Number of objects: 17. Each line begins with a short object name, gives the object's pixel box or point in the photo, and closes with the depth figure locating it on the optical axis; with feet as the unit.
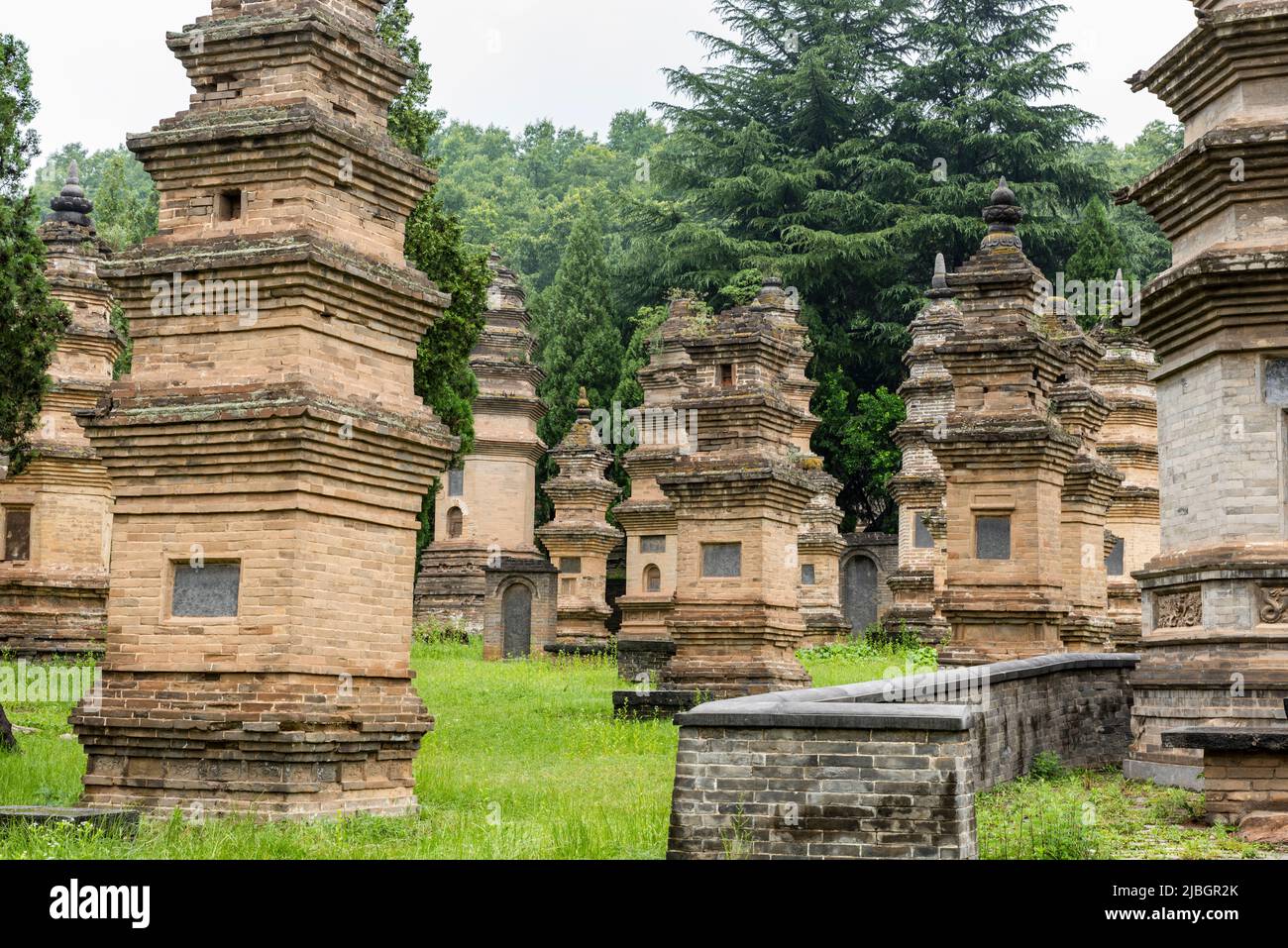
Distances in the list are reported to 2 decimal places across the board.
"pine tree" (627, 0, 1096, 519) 156.76
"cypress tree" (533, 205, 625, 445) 158.71
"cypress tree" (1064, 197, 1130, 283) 146.82
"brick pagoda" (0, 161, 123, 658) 75.97
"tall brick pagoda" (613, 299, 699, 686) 103.45
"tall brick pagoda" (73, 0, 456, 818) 39.65
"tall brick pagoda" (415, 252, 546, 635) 127.95
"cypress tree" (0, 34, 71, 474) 51.90
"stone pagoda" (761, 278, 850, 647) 114.21
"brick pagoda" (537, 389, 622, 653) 114.01
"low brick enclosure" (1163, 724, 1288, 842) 36.65
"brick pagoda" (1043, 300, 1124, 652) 73.51
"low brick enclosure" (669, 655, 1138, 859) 29.91
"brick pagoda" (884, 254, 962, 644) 113.70
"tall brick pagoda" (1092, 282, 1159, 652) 100.73
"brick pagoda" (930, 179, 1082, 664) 65.41
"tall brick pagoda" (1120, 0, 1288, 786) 44.86
